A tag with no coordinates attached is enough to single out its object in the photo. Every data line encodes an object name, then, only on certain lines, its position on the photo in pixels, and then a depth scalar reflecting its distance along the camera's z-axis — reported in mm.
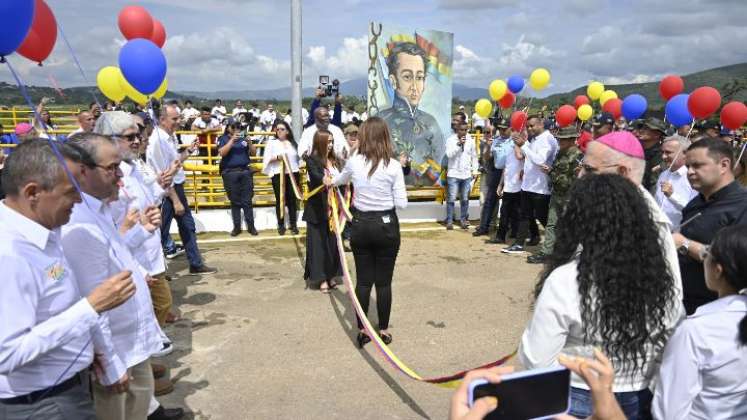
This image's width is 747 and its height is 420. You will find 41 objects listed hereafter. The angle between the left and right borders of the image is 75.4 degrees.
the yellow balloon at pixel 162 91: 5816
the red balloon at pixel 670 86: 6573
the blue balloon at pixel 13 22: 1985
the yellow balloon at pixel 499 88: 9102
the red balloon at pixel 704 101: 5102
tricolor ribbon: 2992
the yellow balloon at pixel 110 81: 5289
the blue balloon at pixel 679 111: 5676
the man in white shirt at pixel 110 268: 2203
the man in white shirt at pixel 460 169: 8844
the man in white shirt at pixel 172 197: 5703
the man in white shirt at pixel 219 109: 18147
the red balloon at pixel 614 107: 8727
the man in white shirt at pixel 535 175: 7176
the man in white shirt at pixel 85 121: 6241
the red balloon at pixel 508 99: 9138
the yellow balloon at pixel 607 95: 9612
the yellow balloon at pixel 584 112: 11156
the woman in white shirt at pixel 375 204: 4207
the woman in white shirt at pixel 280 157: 8062
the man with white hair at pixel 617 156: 2490
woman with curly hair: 1708
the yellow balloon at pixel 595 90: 10234
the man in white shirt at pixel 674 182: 4152
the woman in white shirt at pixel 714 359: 1617
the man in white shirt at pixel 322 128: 6301
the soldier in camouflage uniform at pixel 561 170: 6535
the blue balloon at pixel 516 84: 8758
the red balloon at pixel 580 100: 11049
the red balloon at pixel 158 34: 5441
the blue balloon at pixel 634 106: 7387
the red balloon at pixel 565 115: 8141
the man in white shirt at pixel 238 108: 20247
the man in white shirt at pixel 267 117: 20344
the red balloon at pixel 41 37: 3047
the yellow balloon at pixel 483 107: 9922
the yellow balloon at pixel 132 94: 5211
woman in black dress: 5836
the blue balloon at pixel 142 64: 4133
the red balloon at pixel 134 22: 4734
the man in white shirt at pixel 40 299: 1717
